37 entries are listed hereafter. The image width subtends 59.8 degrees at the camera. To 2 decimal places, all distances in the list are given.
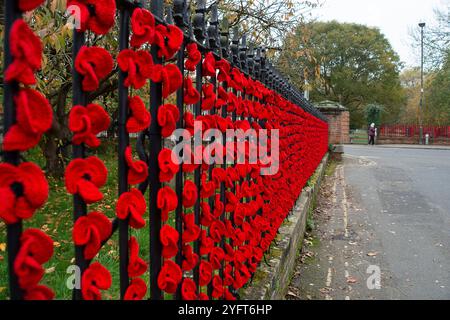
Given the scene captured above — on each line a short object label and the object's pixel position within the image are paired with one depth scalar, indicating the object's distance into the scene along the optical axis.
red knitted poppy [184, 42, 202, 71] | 1.75
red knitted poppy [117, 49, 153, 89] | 1.20
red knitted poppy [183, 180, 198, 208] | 1.66
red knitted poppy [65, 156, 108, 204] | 0.99
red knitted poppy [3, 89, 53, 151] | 0.79
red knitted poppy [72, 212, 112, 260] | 1.02
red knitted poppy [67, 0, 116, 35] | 1.01
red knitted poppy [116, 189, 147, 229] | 1.20
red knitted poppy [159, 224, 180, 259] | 1.44
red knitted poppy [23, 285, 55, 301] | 0.85
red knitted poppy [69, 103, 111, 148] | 0.98
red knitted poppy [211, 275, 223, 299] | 2.14
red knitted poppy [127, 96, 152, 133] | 1.25
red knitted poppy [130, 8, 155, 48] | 1.23
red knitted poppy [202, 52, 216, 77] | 1.96
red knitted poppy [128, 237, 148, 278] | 1.30
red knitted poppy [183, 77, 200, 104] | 1.74
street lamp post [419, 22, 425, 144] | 30.93
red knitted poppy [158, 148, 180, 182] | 1.41
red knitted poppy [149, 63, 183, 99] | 1.39
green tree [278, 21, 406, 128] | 44.25
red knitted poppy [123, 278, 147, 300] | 1.29
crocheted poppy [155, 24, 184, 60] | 1.43
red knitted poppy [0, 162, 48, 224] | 0.78
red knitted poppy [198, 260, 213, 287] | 1.97
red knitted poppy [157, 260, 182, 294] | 1.46
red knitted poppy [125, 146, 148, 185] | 1.25
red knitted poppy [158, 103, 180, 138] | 1.40
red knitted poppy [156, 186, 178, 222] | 1.41
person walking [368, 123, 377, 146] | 34.75
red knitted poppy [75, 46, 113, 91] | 1.01
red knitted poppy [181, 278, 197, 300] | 1.71
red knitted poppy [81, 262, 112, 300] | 1.06
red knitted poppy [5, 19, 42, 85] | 0.77
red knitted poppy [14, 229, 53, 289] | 0.80
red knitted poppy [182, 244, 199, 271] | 1.74
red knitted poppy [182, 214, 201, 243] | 1.74
